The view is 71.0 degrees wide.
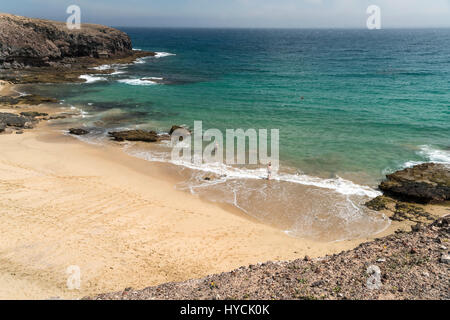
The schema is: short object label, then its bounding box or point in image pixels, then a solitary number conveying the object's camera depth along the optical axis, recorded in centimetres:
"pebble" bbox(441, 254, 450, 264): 941
